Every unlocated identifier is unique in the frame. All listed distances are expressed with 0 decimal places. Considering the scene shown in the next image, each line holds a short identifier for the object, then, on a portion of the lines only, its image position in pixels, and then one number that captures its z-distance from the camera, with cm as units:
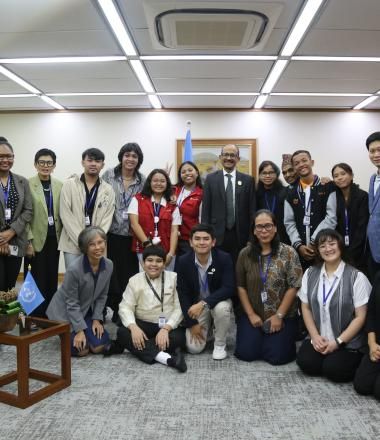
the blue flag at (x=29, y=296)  238
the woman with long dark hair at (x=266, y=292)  280
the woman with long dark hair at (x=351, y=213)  308
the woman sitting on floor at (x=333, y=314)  242
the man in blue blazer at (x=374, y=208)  279
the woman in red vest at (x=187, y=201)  356
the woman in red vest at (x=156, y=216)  343
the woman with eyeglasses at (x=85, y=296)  284
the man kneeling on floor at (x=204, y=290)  288
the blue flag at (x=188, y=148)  547
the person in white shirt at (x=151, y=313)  275
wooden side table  206
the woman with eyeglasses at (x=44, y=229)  342
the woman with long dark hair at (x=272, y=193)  358
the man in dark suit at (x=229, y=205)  341
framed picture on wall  600
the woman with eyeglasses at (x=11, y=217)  311
